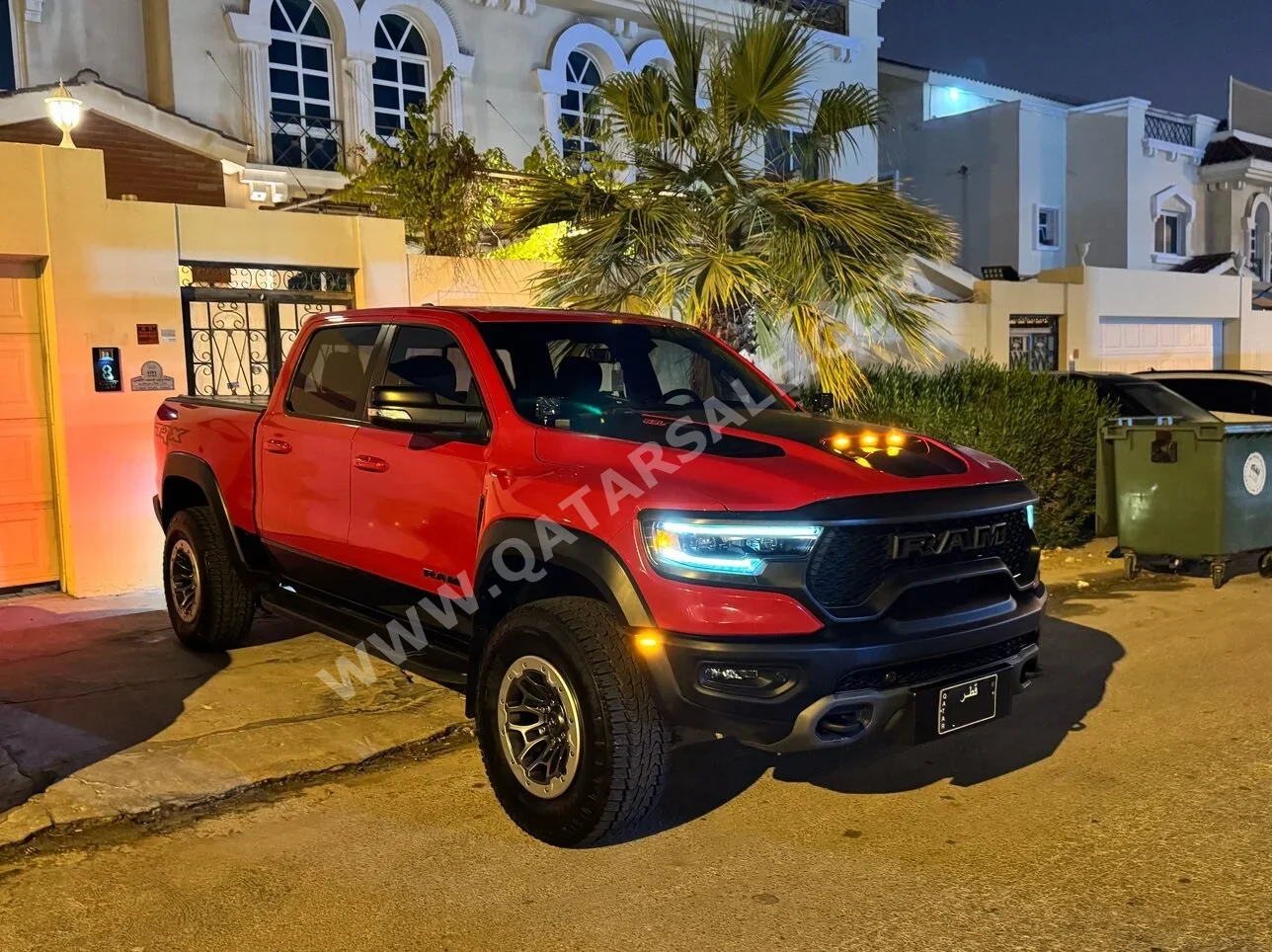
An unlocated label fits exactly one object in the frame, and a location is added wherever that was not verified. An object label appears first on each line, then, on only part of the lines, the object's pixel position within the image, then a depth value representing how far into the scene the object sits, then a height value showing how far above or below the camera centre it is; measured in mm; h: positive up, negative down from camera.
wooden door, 7750 -325
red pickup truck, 3703 -626
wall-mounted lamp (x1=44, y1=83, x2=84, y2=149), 9336 +2314
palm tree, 8523 +1195
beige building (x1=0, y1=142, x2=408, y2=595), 7719 +355
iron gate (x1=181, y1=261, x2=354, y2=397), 8578 +572
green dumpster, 8570 -966
